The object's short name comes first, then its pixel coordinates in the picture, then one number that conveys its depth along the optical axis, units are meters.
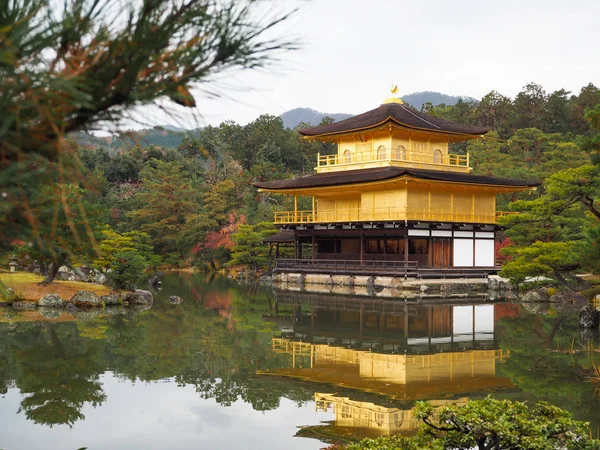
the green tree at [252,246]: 34.22
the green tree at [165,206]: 39.88
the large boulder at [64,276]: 23.51
